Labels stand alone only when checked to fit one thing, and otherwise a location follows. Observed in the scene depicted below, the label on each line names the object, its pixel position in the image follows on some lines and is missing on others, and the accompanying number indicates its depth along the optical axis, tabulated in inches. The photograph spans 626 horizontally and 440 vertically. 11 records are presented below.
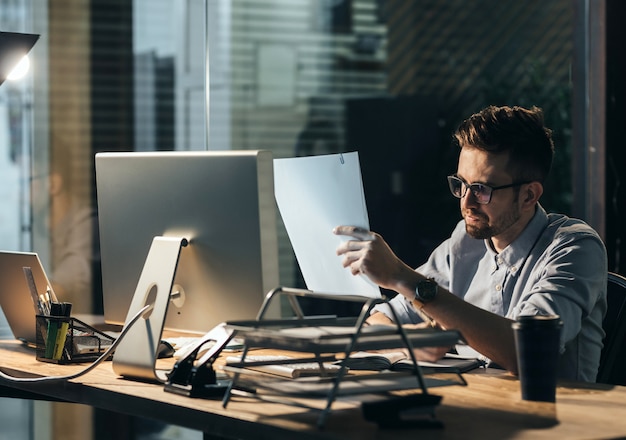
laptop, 137.3
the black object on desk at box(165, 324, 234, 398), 116.4
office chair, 136.1
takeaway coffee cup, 114.0
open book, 124.5
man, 128.8
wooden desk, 106.0
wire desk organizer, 108.0
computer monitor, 120.3
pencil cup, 132.1
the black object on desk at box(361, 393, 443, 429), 106.3
